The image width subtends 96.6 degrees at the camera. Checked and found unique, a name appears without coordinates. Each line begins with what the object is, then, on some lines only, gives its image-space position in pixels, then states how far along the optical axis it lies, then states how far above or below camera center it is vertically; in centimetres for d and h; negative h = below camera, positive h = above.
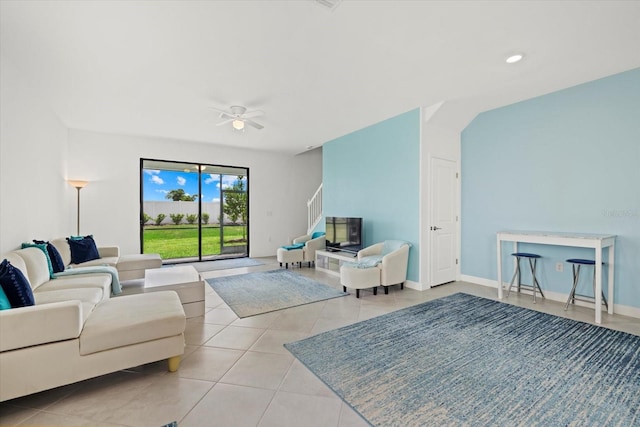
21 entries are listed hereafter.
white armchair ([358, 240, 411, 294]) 416 -72
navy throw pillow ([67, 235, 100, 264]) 422 -56
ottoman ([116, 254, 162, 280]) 445 -83
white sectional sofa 171 -83
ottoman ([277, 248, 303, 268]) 597 -89
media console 510 -88
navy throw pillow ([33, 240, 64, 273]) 344 -55
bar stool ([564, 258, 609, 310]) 332 -74
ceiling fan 430 +154
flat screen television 528 -39
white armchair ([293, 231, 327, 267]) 615 -72
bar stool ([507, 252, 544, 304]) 386 -75
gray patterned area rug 368 -117
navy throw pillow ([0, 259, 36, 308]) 197 -52
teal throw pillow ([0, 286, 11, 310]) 186 -59
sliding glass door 658 +8
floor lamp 523 +55
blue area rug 173 -120
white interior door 458 -13
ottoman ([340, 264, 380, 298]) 400 -90
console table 310 -32
